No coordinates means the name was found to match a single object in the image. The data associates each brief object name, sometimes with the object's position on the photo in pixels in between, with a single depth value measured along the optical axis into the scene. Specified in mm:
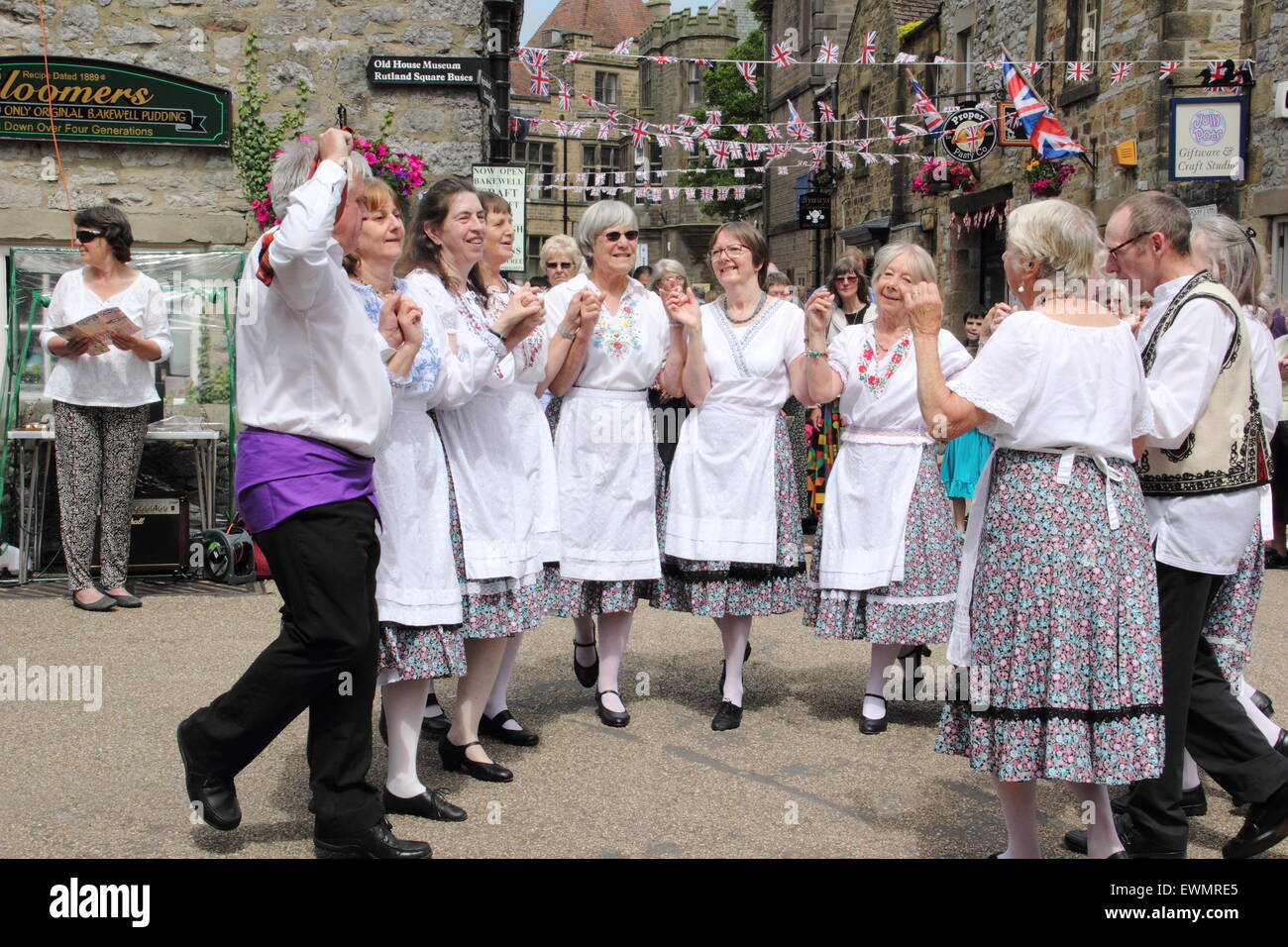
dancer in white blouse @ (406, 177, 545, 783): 4055
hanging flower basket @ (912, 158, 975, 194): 19125
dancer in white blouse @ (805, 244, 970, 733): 4945
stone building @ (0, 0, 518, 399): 8547
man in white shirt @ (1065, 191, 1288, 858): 3389
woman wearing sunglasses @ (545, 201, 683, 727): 4980
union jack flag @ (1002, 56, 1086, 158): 14312
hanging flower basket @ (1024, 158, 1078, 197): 15891
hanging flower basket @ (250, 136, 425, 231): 7855
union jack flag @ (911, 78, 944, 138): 17328
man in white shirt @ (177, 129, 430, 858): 3244
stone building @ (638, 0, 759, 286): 51844
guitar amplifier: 7621
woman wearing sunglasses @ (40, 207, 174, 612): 6875
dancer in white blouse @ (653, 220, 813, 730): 5078
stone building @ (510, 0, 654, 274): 51906
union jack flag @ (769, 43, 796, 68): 14251
